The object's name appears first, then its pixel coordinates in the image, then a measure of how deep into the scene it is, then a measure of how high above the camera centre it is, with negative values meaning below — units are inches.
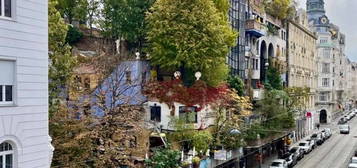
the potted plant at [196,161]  1102.5 -172.2
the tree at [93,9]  1535.4 +264.7
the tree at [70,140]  822.5 -92.8
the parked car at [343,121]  3376.0 -235.2
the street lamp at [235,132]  1246.9 -115.9
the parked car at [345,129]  2765.7 -240.8
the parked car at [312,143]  2106.5 -248.1
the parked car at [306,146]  1981.8 -246.8
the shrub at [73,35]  1455.5 +170.1
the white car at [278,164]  1485.0 -241.6
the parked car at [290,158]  1638.8 -252.3
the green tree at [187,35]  1224.2 +145.1
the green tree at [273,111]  1681.8 -83.4
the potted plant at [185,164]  1054.7 -171.7
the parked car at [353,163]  1505.9 -248.0
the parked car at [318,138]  2287.8 -243.7
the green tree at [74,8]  1494.8 +263.8
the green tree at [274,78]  1998.2 +47.8
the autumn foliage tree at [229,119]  1277.1 -86.3
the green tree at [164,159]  961.5 -148.1
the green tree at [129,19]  1363.2 +206.3
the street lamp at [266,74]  1985.2 +65.1
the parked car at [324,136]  2408.0 -245.8
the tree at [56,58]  915.4 +62.4
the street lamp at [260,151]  1492.4 -226.6
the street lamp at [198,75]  1254.4 +38.1
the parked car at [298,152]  1795.5 -247.1
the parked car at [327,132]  2524.6 -240.4
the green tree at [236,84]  1508.4 +16.7
